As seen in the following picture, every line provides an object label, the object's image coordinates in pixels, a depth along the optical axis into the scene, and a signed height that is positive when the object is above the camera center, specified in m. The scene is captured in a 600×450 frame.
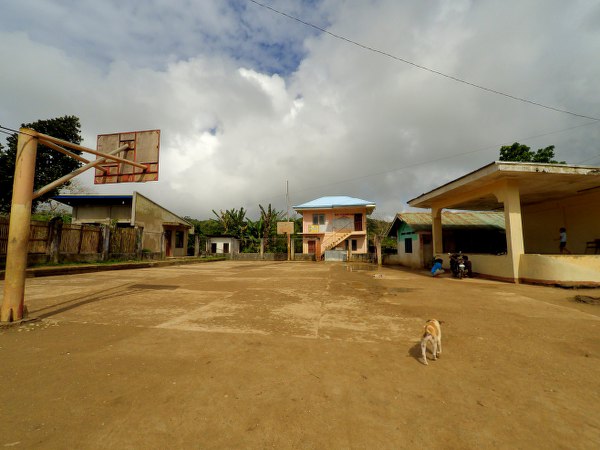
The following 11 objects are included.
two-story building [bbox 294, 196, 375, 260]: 27.31 +2.13
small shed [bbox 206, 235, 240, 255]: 32.12 +0.21
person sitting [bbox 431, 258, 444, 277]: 13.31 -1.21
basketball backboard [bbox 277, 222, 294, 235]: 26.05 +1.87
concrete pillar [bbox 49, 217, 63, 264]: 13.01 +0.28
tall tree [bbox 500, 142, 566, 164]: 21.53 +7.71
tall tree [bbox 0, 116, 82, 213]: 25.28 +9.35
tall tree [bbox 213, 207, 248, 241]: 32.19 +2.94
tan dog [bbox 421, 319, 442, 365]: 3.26 -1.17
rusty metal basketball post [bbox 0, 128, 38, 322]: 4.44 +0.29
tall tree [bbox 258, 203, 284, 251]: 30.74 +2.60
